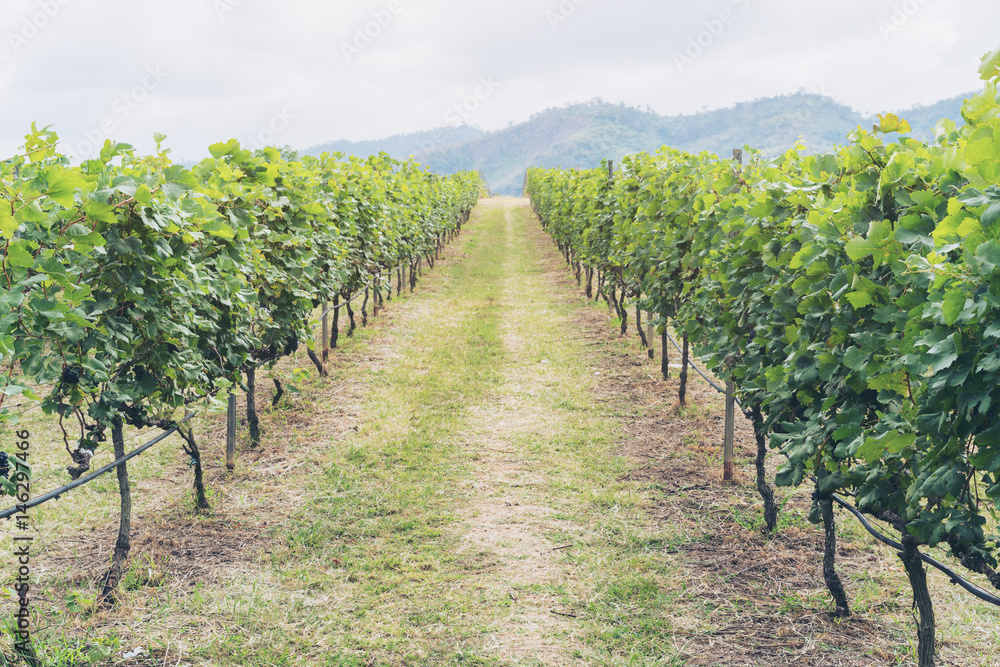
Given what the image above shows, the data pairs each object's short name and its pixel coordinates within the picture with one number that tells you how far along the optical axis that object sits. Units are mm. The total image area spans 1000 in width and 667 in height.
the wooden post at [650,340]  9734
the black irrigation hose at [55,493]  3158
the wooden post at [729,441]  5663
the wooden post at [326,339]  9562
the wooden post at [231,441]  6000
